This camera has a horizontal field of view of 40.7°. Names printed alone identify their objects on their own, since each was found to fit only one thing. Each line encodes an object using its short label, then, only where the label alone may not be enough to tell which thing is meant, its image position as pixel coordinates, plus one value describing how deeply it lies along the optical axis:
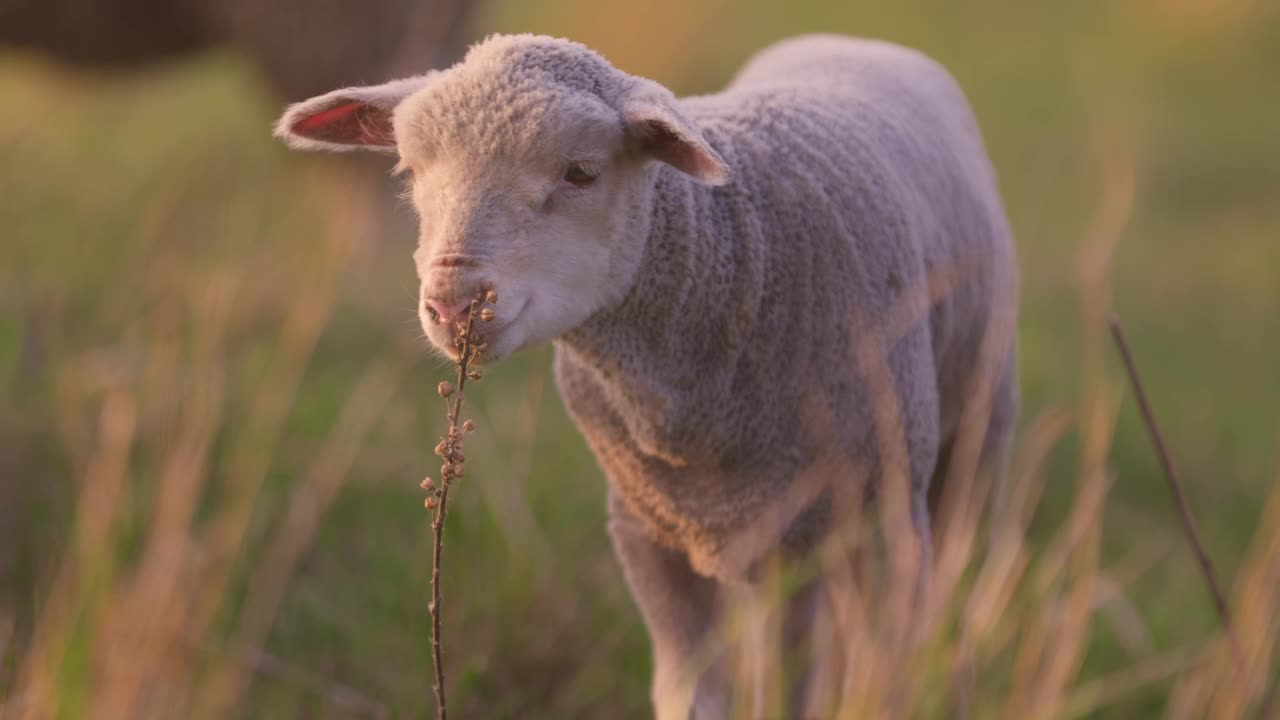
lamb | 2.55
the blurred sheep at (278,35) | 7.36
